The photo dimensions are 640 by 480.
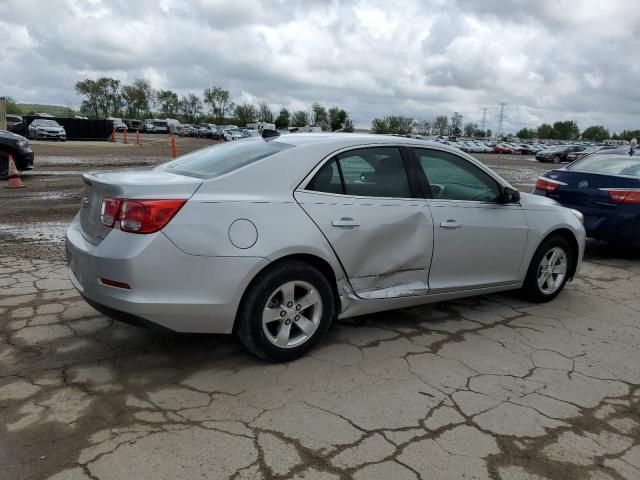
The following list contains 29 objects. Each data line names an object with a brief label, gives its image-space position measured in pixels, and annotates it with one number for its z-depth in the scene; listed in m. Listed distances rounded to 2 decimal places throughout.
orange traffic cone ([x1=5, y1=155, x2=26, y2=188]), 12.01
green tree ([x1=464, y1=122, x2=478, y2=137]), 133.62
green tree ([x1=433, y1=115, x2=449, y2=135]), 127.18
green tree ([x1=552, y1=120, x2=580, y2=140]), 145.88
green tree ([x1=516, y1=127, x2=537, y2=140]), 148.32
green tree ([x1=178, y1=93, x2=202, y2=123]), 114.06
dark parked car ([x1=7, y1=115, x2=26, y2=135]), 31.79
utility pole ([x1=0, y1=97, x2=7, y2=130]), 21.34
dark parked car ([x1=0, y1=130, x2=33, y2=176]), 12.80
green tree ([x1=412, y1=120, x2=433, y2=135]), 116.57
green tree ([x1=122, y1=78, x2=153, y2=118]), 98.75
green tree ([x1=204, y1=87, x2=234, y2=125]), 113.19
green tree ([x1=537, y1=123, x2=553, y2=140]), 146.50
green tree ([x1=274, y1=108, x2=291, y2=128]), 104.32
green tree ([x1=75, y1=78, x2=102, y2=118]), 96.06
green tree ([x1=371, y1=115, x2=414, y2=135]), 106.69
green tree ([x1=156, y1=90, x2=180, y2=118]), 112.31
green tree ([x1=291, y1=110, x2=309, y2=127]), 106.81
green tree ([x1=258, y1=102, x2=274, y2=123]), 110.94
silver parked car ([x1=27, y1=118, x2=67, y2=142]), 33.41
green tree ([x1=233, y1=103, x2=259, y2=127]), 111.00
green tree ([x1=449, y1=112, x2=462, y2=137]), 126.25
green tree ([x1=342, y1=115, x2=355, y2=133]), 93.86
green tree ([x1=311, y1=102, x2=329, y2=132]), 101.66
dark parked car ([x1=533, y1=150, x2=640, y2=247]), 7.00
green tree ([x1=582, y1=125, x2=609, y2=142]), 142.00
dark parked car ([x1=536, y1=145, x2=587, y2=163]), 46.91
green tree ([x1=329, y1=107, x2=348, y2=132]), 95.61
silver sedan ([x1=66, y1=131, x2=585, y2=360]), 3.29
